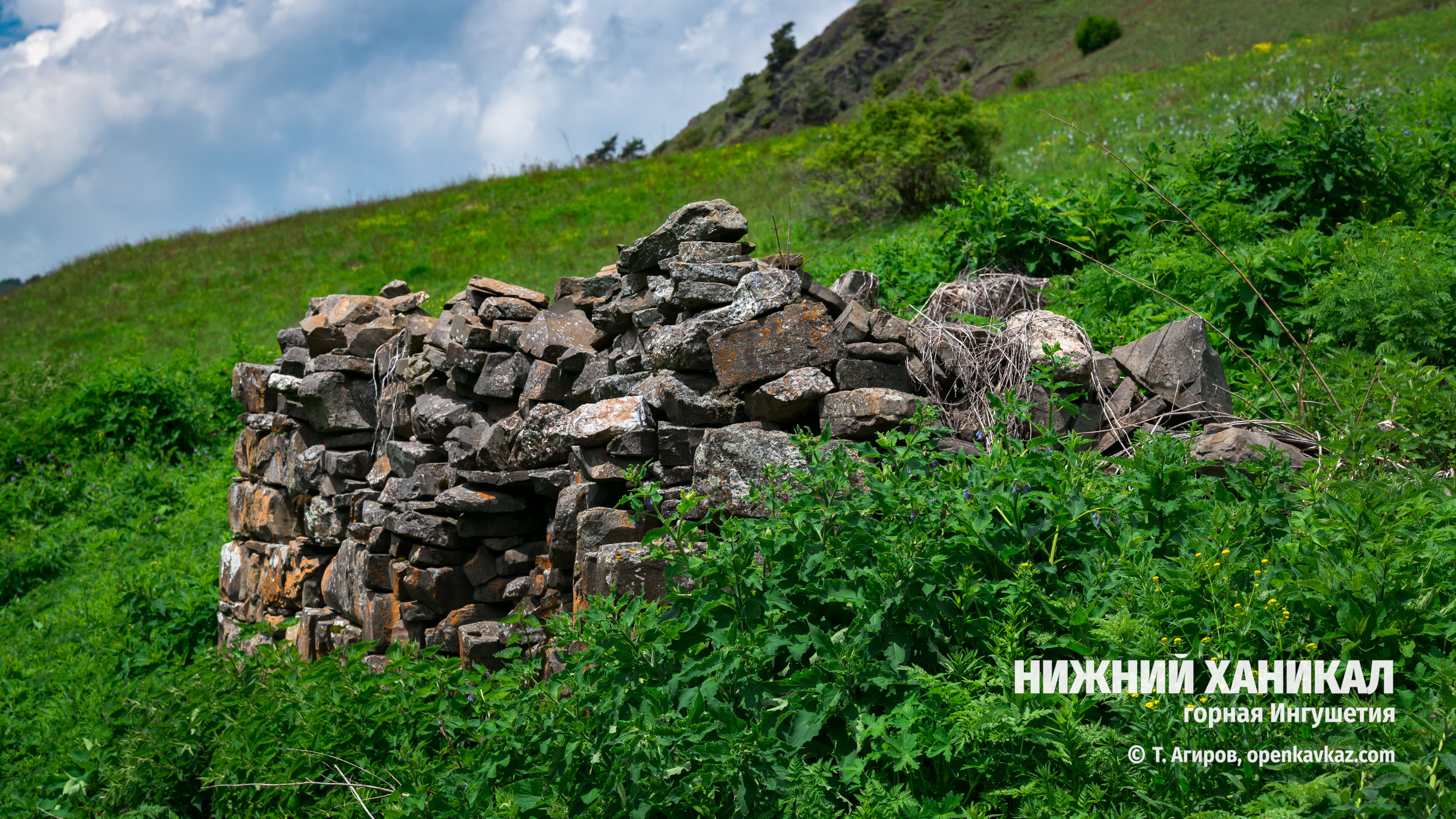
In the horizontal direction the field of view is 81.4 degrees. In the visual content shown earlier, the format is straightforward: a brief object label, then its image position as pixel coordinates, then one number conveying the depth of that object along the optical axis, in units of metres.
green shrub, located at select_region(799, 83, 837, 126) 46.03
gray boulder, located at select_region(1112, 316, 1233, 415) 4.48
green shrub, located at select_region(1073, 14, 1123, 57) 37.03
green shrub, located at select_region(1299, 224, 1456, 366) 4.82
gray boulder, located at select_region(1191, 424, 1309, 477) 3.86
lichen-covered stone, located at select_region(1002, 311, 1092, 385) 4.57
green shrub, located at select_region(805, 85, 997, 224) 11.38
